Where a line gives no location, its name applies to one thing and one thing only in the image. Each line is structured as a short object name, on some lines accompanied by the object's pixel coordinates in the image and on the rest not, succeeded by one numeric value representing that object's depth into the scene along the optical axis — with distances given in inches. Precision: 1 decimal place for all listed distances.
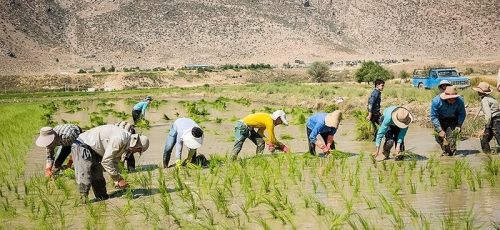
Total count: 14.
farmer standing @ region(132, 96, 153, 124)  753.6
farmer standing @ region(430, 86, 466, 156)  436.8
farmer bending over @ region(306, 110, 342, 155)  419.5
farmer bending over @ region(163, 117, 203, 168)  397.4
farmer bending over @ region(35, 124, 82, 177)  346.0
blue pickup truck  1339.8
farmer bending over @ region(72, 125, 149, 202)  315.6
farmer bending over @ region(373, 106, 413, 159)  413.1
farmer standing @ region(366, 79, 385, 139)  498.9
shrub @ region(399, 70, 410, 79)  2395.4
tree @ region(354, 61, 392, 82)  2081.2
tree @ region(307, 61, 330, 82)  2802.7
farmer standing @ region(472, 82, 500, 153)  430.9
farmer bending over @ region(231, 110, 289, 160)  424.4
